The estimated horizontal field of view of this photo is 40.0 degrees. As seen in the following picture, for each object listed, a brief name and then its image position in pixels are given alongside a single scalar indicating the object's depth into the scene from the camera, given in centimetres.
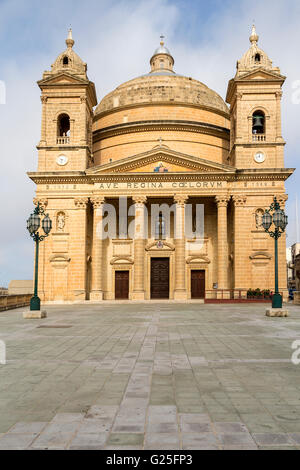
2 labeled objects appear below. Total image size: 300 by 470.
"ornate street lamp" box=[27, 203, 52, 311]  1981
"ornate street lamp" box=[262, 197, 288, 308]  2025
